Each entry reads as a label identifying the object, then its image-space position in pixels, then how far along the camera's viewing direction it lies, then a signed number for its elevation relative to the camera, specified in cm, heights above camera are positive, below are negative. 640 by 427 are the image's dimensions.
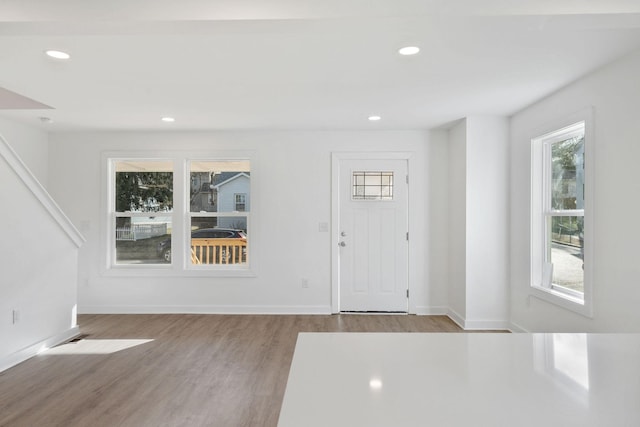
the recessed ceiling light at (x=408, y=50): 247 +105
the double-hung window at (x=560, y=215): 320 -1
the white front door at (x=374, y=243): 495 -37
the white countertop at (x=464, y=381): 69 -36
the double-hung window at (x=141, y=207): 513 +9
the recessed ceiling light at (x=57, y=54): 252 +105
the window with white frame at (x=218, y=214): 509 +0
